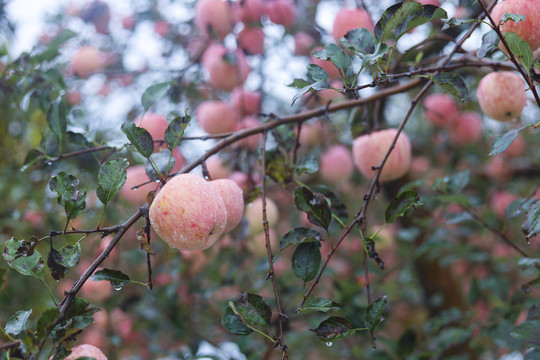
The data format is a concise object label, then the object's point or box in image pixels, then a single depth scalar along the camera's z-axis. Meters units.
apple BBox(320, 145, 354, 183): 1.48
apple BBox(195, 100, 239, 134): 1.43
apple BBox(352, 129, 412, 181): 0.96
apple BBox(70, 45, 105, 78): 1.87
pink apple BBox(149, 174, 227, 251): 0.61
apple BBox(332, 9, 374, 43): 1.14
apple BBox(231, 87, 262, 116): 1.53
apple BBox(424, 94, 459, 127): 1.69
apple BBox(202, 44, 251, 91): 1.42
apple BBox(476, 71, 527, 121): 0.81
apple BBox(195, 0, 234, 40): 1.38
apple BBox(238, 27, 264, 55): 1.49
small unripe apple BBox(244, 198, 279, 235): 1.05
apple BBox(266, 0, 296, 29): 1.46
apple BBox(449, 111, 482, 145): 1.73
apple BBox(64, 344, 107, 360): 0.54
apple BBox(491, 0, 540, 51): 0.66
